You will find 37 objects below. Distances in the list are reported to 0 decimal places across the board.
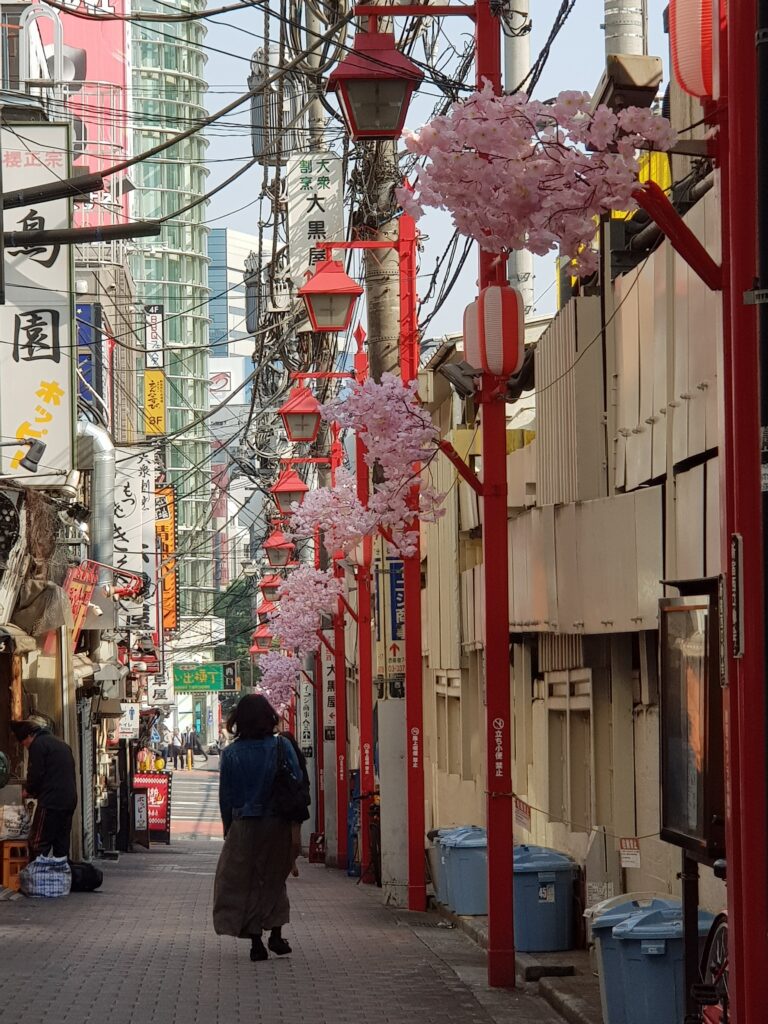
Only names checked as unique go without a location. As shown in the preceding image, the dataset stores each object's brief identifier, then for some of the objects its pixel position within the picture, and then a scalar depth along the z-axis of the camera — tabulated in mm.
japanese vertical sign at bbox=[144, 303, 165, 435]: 74188
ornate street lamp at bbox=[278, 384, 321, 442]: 29203
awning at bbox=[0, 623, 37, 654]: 21250
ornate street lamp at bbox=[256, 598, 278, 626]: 56247
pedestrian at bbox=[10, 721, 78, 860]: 19078
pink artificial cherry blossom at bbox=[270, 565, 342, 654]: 33844
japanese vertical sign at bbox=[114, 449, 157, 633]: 41188
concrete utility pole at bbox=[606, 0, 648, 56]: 16922
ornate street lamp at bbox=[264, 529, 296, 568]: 45250
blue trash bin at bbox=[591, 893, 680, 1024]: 9219
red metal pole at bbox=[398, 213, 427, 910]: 19203
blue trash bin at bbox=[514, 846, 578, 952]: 14000
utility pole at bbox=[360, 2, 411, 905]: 19812
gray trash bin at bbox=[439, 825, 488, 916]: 17281
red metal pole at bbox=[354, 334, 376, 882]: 25844
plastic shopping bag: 19359
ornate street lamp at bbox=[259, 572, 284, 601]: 46906
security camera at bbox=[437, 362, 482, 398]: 13453
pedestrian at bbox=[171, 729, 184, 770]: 95250
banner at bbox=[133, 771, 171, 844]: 42938
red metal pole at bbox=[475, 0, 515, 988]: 12727
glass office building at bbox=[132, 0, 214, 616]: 143750
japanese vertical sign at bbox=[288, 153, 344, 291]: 28969
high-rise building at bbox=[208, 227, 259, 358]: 172000
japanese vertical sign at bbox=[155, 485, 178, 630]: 61594
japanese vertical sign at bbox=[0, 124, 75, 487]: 20188
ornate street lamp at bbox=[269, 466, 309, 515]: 36559
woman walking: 13445
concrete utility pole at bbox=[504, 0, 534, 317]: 28797
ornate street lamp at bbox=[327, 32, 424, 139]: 13594
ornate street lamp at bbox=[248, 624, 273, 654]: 60906
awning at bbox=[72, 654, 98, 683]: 29891
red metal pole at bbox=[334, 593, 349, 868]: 32656
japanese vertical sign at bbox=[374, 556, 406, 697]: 20562
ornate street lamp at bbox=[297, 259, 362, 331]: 21531
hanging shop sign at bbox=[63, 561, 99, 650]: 27734
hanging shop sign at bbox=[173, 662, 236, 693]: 91250
